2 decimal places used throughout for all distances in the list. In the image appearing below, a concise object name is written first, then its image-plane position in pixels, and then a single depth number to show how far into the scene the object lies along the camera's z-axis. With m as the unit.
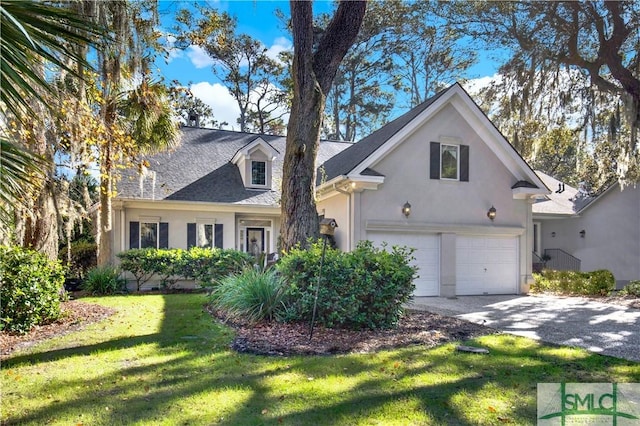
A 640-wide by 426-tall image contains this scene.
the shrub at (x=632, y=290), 13.00
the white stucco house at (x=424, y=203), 12.48
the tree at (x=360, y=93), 26.41
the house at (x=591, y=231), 17.31
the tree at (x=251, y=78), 26.36
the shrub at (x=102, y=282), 12.82
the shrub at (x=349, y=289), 7.16
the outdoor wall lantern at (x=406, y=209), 12.52
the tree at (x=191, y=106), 12.69
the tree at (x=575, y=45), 11.59
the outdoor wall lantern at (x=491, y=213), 13.41
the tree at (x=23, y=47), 1.86
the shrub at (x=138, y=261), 13.71
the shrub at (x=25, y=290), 6.82
